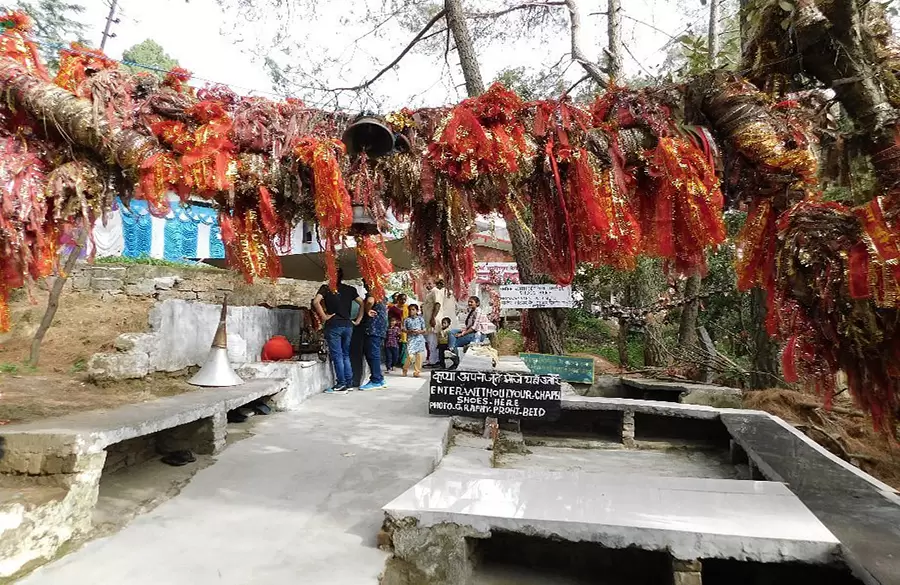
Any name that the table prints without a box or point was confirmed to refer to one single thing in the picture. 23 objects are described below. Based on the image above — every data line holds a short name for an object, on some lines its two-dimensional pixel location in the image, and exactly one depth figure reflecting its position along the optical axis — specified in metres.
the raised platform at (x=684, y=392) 8.46
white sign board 8.30
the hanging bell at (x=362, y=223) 3.08
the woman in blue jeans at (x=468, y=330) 10.48
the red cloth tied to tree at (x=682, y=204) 2.79
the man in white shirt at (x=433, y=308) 10.07
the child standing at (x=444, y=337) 10.30
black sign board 5.50
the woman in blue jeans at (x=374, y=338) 8.02
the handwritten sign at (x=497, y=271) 18.01
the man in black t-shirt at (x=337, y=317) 7.39
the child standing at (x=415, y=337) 9.48
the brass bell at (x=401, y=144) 3.07
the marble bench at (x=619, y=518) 2.62
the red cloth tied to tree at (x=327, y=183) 2.94
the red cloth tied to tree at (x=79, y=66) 2.79
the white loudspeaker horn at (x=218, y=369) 5.69
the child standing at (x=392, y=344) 10.78
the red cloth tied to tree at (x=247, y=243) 3.09
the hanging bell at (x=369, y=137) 2.99
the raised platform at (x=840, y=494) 2.44
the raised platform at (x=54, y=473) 2.66
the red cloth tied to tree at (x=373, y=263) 3.45
